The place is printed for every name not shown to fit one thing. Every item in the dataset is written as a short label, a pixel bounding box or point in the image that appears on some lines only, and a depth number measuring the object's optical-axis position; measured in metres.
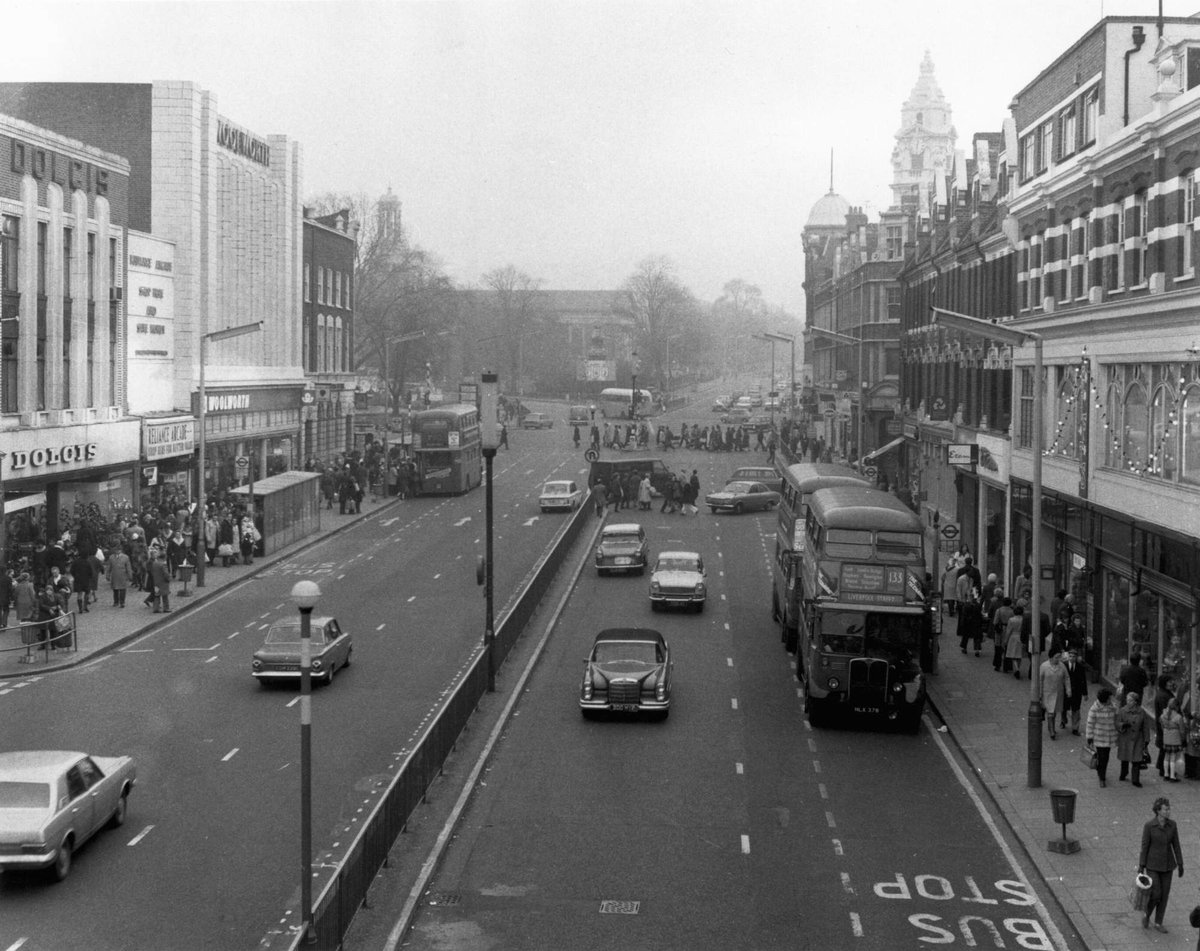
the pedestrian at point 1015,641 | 32.19
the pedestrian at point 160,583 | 38.22
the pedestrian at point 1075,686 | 27.61
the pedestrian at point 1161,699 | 24.21
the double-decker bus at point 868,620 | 27.38
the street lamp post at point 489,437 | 29.20
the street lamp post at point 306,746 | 15.47
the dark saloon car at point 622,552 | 46.91
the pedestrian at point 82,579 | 38.22
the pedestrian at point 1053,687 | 26.89
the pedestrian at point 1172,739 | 23.58
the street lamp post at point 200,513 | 42.22
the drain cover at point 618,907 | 17.59
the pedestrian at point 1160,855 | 16.91
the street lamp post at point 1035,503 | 23.36
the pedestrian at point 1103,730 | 23.39
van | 67.95
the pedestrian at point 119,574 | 39.22
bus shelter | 49.66
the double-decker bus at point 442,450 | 68.75
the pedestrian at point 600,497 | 61.53
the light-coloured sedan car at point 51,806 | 17.50
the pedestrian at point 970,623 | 35.53
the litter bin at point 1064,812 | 19.89
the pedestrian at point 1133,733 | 23.12
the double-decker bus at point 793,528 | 34.53
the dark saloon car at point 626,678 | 27.84
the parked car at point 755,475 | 70.44
